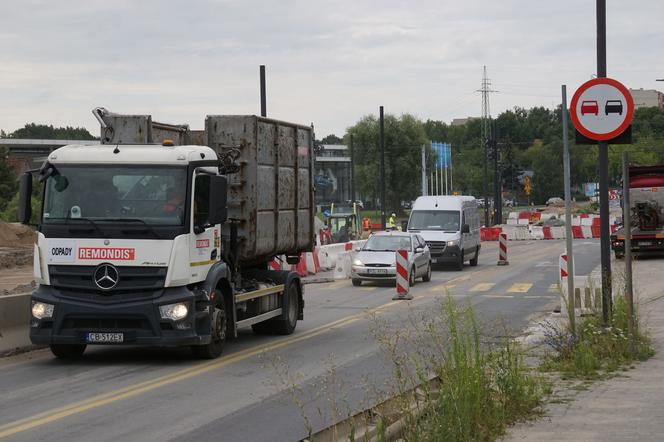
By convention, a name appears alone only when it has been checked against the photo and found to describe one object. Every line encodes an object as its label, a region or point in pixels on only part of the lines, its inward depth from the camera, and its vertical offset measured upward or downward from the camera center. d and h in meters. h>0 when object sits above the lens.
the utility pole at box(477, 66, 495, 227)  105.50 +12.05
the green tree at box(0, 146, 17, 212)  94.69 +4.37
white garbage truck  13.47 -0.29
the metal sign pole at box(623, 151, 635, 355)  12.45 -0.53
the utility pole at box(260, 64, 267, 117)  36.09 +4.38
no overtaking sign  12.79 +1.29
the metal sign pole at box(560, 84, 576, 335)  14.20 +0.26
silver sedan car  30.81 -1.06
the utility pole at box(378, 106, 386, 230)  63.66 +1.77
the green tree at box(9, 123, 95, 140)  146.57 +13.69
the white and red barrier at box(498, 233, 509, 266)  41.28 -1.25
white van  37.91 -0.21
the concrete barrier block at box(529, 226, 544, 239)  72.94 -0.99
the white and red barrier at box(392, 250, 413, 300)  25.98 -1.42
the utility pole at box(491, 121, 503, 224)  76.12 +2.63
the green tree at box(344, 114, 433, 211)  118.06 +7.05
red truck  40.22 +0.15
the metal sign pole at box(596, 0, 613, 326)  13.56 +0.28
